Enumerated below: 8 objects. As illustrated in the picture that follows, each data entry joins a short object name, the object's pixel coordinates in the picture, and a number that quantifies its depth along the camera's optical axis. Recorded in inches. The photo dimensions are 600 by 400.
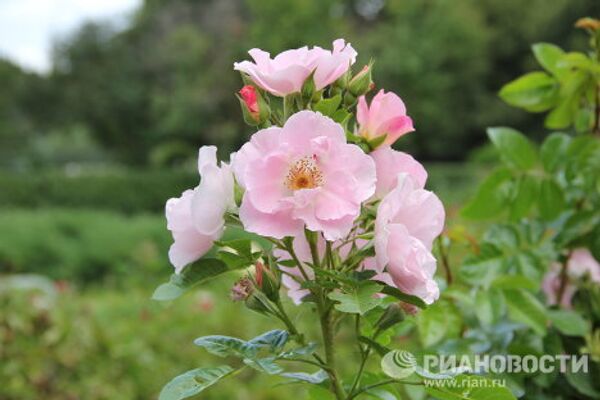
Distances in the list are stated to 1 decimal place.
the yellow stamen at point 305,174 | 25.3
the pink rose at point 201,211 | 25.2
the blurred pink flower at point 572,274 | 48.5
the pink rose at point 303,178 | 24.5
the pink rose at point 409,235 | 24.5
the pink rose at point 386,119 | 27.3
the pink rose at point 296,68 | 26.6
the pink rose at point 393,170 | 26.9
